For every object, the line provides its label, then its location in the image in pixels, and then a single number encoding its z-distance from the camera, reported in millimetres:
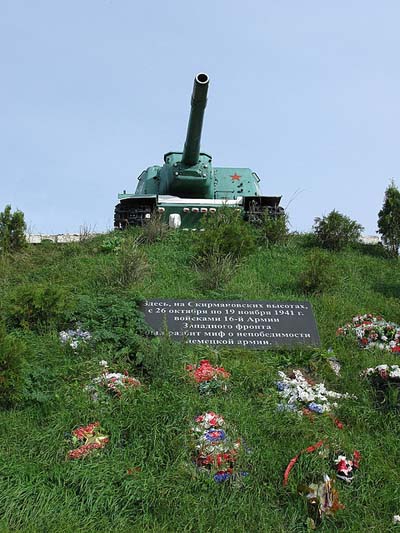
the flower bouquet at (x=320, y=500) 4789
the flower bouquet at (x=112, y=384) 5926
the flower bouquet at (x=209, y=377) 6172
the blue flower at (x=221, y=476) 5004
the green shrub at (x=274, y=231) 12000
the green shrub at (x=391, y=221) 12352
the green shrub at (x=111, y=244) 11362
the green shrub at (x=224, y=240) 10375
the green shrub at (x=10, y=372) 5707
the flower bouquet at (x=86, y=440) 5191
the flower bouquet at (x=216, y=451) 5055
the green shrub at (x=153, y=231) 11945
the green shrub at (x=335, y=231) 12344
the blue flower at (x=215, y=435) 5293
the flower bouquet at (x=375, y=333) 7426
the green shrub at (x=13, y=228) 11539
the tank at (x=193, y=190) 13555
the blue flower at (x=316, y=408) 5938
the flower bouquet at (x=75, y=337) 6883
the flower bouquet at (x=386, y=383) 6059
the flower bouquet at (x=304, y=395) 5965
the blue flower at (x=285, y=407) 5894
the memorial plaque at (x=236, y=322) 7492
